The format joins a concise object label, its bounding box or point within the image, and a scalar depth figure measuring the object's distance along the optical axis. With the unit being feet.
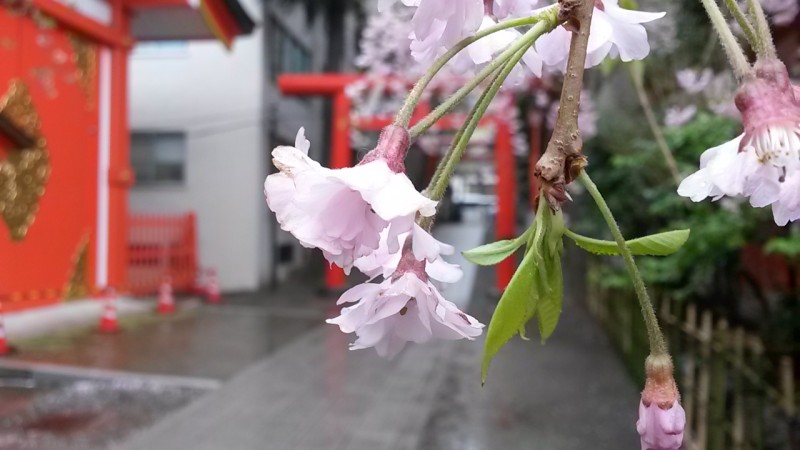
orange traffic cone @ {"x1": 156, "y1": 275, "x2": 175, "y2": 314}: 31.35
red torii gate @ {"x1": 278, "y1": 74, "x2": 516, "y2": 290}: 35.50
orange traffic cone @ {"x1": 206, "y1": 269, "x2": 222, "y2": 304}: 36.14
